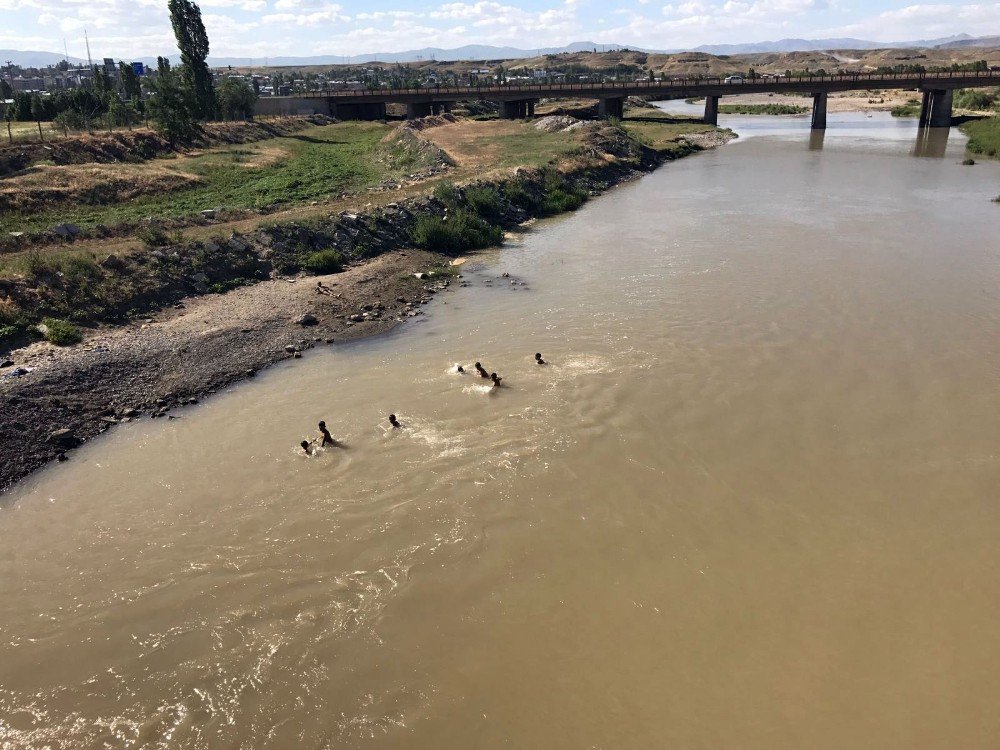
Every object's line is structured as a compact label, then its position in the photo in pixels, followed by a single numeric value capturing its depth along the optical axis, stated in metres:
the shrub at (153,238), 26.68
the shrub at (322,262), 28.25
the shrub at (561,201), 41.06
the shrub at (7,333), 19.83
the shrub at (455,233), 32.31
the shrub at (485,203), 36.78
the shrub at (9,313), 20.44
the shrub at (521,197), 40.12
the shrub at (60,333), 20.33
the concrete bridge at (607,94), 81.88
